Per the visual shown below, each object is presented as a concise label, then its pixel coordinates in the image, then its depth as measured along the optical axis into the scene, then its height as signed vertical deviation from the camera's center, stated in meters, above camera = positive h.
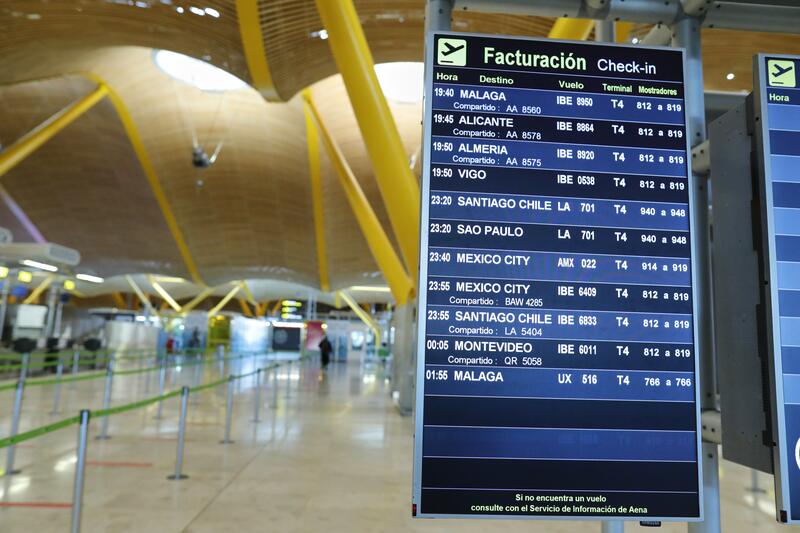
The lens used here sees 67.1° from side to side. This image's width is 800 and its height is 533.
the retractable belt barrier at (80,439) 4.37 -0.77
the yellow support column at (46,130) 25.30 +8.87
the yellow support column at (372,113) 10.86 +4.22
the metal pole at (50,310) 22.75 +0.84
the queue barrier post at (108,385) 10.95 -0.96
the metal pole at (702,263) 2.55 +0.40
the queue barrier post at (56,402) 11.90 -1.44
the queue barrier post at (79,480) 4.54 -1.12
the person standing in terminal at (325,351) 33.50 -0.57
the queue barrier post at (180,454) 7.04 -1.37
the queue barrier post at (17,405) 8.03 -0.99
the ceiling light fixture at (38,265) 18.75 +2.14
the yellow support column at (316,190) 32.81 +9.24
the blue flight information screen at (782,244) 2.28 +0.44
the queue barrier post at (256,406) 11.60 -1.31
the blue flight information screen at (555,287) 2.38 +0.25
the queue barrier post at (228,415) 9.38 -1.24
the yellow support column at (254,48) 15.10 +7.98
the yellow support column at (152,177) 31.27 +9.50
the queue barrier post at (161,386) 16.33 -1.40
